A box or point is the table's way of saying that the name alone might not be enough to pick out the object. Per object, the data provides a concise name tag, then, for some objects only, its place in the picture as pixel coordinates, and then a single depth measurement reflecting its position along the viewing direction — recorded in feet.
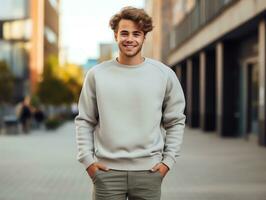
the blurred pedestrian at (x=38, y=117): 117.39
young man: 11.34
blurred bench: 99.50
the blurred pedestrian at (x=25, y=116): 100.78
